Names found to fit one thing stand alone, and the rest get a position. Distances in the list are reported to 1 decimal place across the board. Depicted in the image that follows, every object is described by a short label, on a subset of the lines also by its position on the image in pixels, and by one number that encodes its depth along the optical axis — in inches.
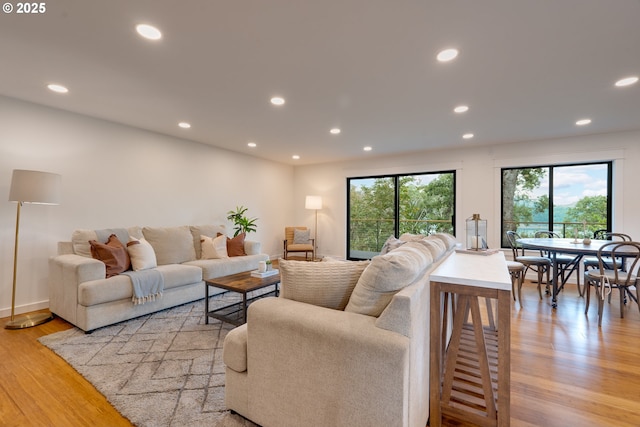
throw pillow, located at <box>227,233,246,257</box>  175.0
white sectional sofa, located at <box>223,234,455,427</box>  47.8
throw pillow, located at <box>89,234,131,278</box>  120.1
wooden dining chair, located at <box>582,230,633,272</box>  148.4
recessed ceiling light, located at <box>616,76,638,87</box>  102.3
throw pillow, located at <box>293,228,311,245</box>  256.4
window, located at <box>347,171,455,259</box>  226.4
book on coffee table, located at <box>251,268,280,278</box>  128.3
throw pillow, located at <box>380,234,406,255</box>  132.8
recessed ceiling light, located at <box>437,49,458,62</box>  85.4
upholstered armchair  243.6
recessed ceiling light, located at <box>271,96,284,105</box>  122.1
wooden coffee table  110.7
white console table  56.3
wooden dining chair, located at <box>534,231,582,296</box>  145.1
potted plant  216.7
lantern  97.7
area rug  65.7
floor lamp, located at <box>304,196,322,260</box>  261.4
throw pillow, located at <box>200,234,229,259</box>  164.9
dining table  123.8
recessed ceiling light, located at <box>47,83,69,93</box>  111.8
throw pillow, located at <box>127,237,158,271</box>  127.8
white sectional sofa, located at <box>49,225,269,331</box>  107.5
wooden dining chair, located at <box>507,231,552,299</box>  149.0
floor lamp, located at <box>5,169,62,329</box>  110.3
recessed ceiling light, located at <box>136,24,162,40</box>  75.8
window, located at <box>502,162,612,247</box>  180.9
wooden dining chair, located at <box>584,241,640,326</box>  116.2
